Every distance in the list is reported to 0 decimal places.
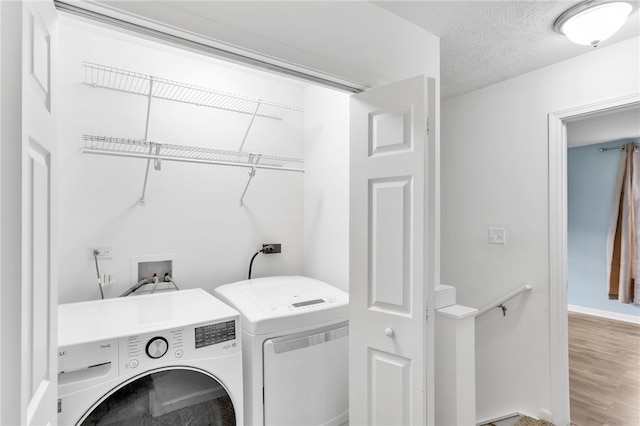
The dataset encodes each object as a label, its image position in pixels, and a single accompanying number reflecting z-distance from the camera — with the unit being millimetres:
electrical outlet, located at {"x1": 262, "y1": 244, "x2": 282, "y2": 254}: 2508
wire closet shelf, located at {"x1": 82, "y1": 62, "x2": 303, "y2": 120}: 1898
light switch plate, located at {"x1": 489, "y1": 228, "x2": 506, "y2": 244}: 2312
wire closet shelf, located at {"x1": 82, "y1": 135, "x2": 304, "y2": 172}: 1720
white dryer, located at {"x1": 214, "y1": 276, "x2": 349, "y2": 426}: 1622
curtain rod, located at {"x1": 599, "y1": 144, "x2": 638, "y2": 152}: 4046
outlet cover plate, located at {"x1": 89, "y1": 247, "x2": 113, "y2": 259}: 1900
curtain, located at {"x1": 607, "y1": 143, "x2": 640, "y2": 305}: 4007
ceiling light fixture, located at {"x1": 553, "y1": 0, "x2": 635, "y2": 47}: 1400
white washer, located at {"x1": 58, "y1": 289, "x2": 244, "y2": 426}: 1214
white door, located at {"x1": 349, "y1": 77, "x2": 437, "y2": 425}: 1359
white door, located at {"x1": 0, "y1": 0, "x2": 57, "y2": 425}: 556
